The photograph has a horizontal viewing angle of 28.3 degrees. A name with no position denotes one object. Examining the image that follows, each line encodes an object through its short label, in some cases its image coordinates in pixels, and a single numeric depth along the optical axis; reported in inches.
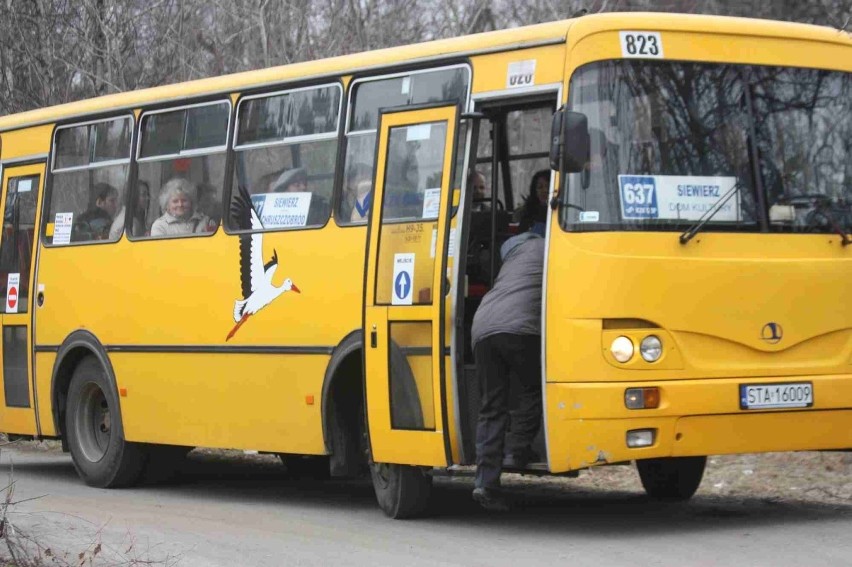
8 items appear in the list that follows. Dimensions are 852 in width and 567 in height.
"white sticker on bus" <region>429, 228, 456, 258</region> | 403.9
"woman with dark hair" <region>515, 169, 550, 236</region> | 406.9
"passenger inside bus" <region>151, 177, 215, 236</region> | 510.6
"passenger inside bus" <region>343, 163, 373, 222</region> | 442.6
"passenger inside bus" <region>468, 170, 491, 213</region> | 422.3
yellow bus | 373.7
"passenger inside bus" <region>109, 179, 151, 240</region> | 535.5
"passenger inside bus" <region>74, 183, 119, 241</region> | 552.4
